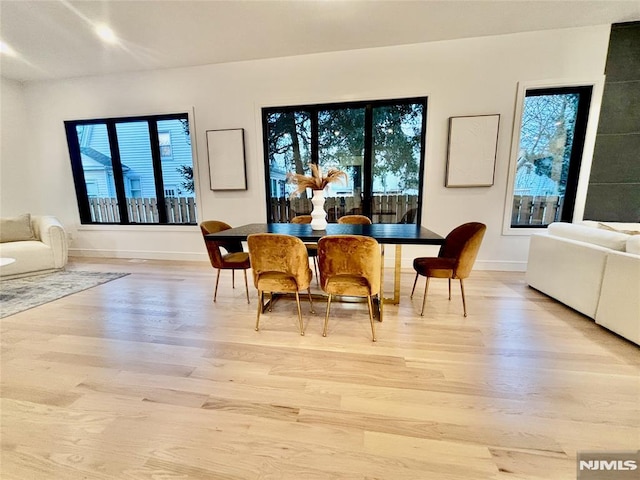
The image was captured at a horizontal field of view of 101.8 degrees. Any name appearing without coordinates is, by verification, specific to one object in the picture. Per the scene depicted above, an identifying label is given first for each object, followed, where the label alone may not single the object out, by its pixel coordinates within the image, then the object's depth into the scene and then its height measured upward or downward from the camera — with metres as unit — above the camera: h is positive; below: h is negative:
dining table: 2.11 -0.35
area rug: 2.75 -1.10
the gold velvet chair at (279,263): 1.99 -0.53
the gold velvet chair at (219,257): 2.69 -0.66
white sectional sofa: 1.93 -0.69
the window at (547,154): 3.40 +0.50
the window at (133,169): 4.34 +0.48
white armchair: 3.51 -0.65
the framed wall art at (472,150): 3.43 +0.56
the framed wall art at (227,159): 4.03 +0.57
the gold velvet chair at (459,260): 2.28 -0.63
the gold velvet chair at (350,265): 1.90 -0.53
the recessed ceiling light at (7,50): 3.42 +1.98
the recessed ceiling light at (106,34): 3.04 +1.96
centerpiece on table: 2.52 +0.08
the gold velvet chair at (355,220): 3.22 -0.32
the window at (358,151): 3.75 +0.64
